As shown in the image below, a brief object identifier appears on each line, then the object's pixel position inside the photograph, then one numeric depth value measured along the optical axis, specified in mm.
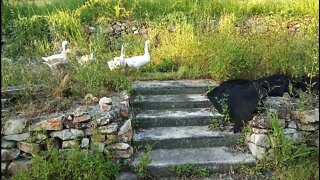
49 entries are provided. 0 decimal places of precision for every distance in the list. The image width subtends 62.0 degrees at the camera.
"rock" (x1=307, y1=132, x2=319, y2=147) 2913
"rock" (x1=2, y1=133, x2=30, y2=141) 2787
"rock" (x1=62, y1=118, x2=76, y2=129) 2806
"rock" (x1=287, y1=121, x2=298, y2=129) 2948
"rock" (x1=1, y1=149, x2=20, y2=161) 2797
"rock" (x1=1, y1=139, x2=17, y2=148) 2815
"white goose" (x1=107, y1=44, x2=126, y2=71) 3667
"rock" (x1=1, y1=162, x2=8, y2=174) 2792
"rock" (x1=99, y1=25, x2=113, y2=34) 5235
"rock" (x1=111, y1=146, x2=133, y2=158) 2856
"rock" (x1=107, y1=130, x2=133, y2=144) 2845
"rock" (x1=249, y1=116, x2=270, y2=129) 2895
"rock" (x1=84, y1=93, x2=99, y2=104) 3090
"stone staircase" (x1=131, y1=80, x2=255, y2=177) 2881
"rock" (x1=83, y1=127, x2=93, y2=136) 2826
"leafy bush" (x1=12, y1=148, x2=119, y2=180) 2602
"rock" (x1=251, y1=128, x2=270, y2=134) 2904
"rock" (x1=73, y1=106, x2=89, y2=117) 2827
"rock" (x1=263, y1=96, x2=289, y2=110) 3092
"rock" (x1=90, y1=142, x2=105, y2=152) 2781
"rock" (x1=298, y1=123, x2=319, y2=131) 2960
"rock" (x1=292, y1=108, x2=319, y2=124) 2934
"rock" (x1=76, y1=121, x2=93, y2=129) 2813
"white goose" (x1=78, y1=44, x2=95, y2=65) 3691
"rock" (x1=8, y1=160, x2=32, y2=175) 2752
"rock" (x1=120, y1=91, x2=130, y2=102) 3208
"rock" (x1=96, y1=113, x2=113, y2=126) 2817
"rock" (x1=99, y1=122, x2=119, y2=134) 2817
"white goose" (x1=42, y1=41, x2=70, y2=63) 3764
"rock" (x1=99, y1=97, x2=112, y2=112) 2932
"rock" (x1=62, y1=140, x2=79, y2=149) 2797
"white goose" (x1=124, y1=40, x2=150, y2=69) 3905
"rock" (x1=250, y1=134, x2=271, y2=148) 2892
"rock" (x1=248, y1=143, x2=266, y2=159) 2897
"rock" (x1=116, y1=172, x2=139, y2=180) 2771
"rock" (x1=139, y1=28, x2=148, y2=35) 5250
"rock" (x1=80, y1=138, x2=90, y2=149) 2801
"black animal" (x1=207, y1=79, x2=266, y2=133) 3138
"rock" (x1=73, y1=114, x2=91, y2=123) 2813
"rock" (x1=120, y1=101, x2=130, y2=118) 3028
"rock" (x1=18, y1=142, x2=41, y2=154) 2767
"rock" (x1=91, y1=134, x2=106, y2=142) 2815
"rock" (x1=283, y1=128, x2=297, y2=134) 2920
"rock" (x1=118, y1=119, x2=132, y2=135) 2877
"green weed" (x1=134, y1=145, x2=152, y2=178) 2762
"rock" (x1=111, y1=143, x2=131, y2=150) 2852
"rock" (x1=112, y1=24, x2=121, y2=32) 5365
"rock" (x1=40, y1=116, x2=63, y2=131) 2776
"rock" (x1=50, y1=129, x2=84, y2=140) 2794
